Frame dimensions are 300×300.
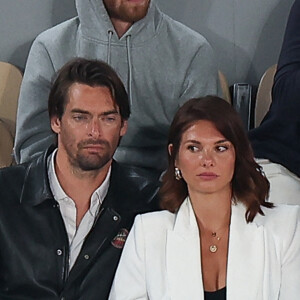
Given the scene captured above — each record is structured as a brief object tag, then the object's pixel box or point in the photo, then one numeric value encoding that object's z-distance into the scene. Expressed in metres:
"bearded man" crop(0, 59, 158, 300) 11.73
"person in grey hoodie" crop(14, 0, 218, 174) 12.16
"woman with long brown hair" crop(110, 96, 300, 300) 11.61
